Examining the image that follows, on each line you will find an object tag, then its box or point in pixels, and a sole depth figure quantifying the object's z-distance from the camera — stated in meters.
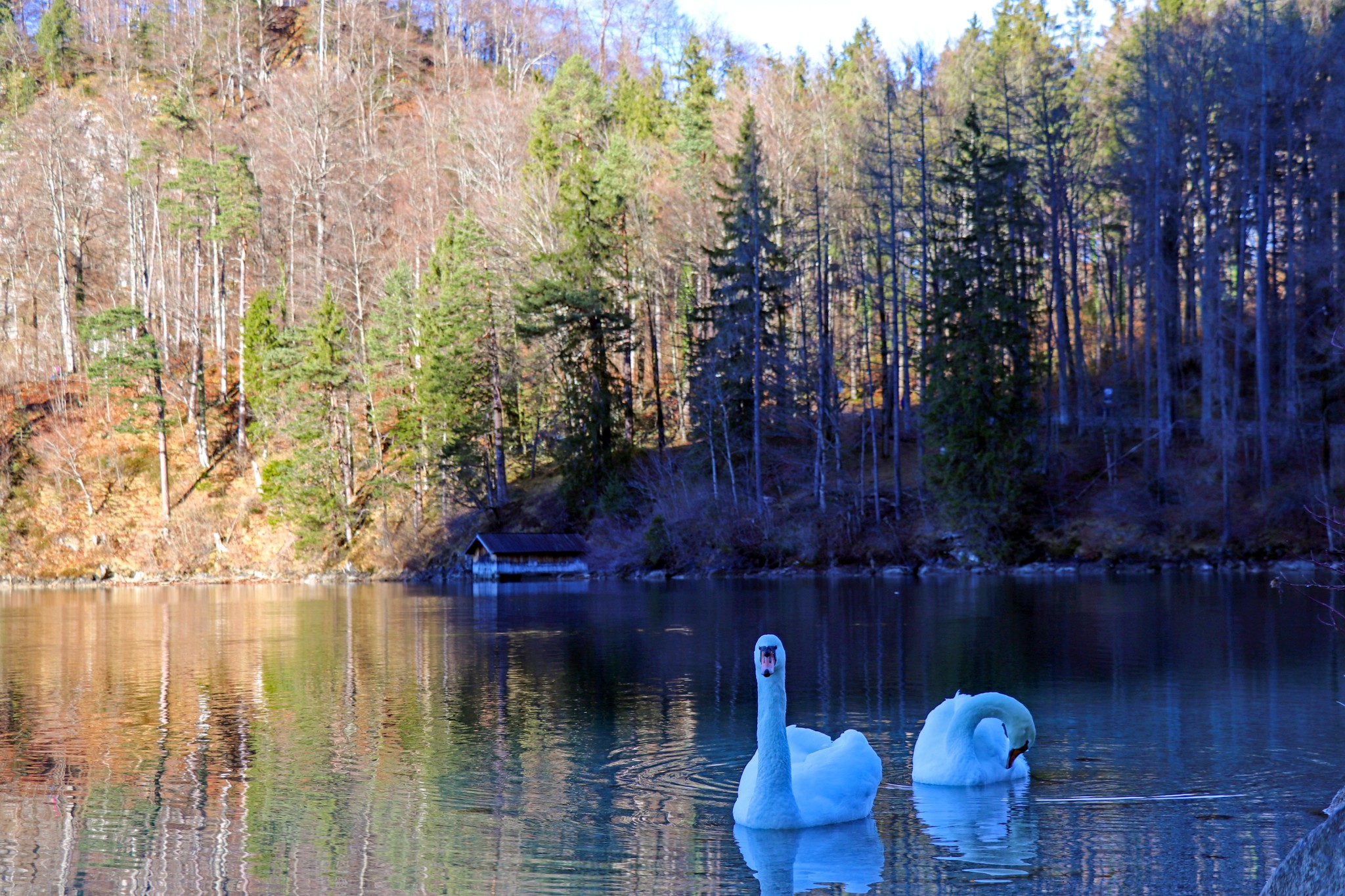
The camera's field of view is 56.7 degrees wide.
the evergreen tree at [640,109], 64.56
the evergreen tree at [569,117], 56.41
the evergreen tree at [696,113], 57.75
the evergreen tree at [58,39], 84.38
